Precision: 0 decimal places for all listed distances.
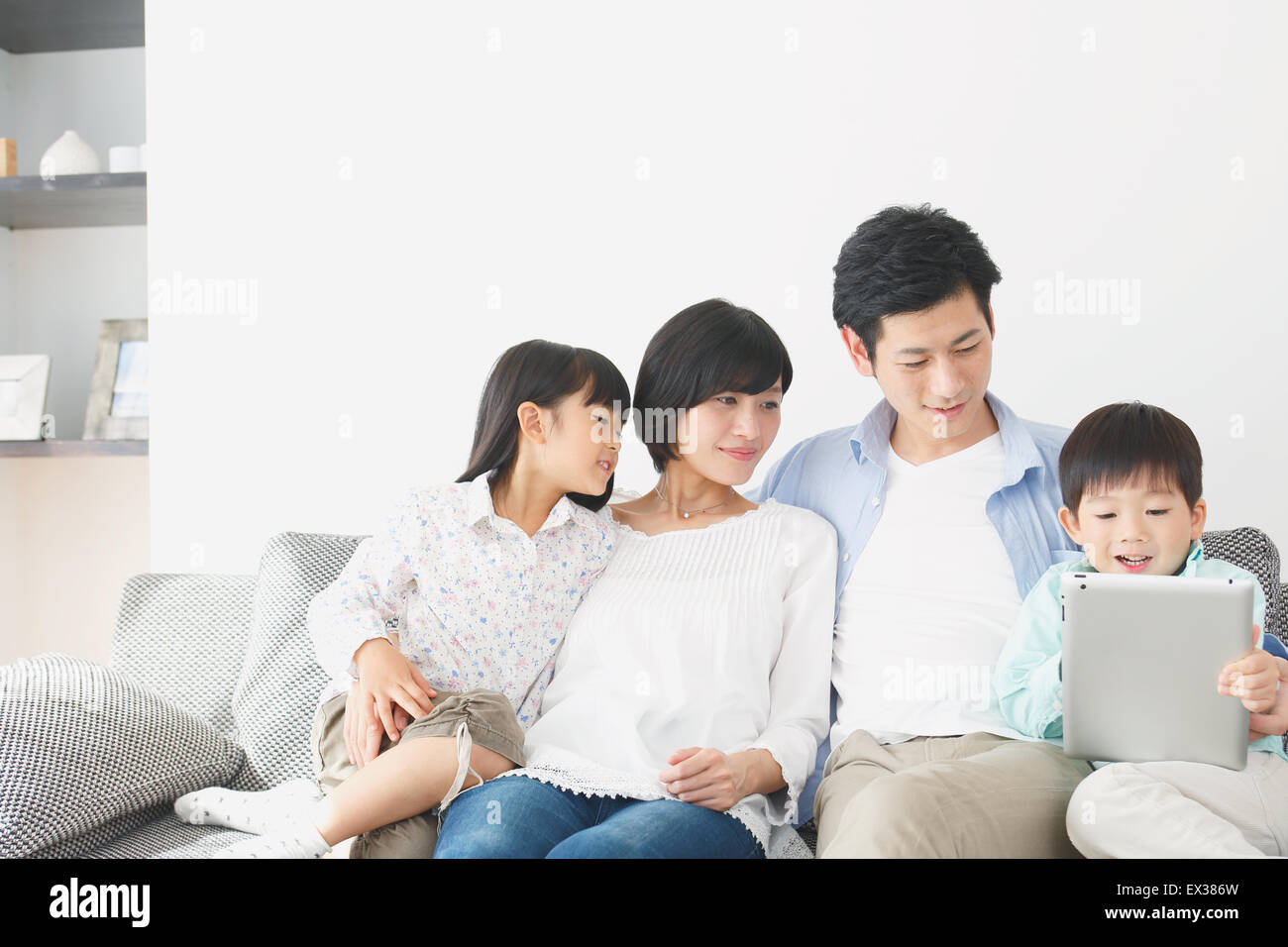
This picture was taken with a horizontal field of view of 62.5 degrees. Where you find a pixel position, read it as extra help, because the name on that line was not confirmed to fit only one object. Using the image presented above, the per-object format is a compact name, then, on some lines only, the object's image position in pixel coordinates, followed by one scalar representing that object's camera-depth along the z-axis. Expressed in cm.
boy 128
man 158
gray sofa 155
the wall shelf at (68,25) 272
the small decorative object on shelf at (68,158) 265
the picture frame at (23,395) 269
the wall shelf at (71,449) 259
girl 145
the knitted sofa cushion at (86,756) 150
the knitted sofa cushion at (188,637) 200
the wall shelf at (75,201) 261
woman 137
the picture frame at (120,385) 275
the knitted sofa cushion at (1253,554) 168
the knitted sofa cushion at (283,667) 186
